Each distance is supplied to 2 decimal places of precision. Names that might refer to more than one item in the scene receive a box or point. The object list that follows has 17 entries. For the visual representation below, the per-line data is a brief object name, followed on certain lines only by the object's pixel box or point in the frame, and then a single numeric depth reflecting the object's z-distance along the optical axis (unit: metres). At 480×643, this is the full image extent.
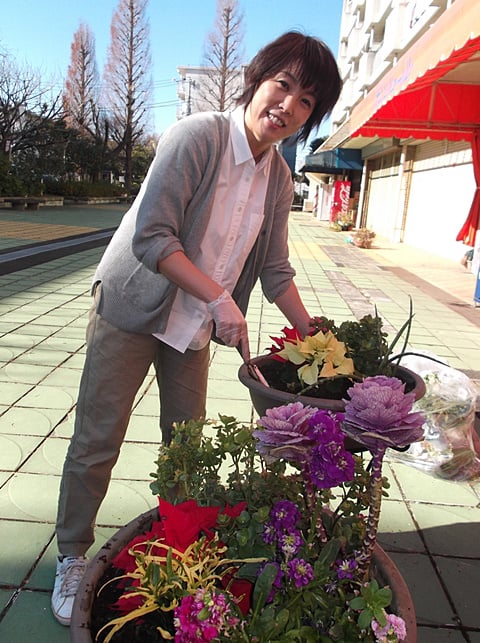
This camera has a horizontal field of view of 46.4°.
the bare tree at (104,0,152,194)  35.62
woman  1.39
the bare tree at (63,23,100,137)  34.91
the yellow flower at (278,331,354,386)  1.31
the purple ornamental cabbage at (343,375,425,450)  0.91
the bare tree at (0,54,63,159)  21.89
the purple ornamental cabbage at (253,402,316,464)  0.93
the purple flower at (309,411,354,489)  0.95
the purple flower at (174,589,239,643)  0.85
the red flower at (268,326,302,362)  1.48
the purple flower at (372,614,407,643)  0.91
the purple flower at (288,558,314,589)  0.98
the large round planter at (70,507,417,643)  0.98
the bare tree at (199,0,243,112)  38.66
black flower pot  1.17
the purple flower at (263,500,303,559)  1.02
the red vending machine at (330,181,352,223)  24.09
